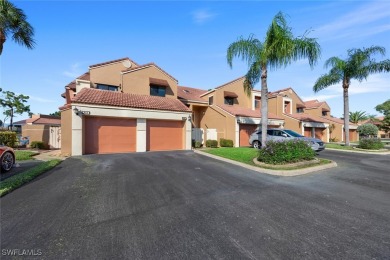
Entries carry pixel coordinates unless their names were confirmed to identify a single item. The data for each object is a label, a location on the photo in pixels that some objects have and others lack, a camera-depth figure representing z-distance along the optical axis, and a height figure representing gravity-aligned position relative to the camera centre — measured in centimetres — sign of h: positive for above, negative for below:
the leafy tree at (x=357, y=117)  4691 +388
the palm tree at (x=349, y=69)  1789 +598
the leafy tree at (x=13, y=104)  3420 +498
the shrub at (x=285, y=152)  938 -92
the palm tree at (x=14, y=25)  958 +564
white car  1481 -24
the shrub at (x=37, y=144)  1773 -103
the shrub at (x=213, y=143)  1995 -103
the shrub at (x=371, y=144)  1731 -95
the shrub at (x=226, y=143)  1978 -101
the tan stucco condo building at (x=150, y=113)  1372 +176
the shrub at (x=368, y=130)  2670 +43
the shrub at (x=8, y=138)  1683 -48
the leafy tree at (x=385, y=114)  3950 +395
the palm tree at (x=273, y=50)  1132 +495
